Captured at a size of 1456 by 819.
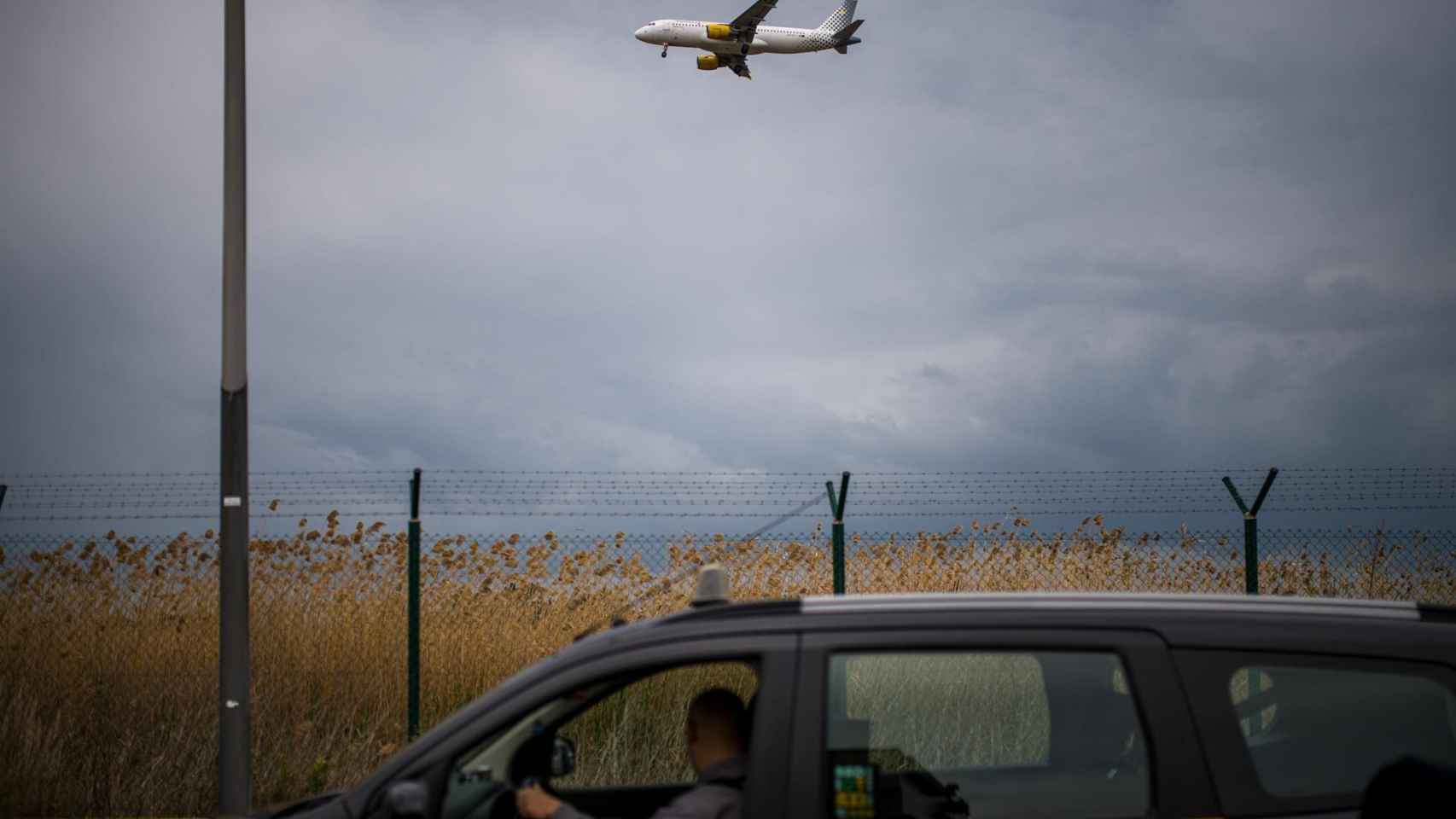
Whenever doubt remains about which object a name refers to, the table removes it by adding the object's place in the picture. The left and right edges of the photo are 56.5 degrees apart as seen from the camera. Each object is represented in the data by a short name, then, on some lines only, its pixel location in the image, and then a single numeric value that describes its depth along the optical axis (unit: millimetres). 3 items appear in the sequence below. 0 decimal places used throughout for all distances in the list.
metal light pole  9047
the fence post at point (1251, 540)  12070
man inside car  3619
